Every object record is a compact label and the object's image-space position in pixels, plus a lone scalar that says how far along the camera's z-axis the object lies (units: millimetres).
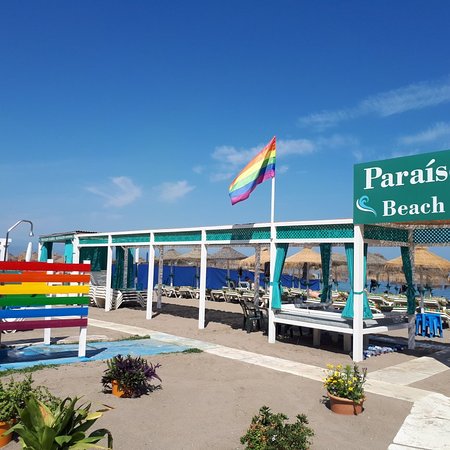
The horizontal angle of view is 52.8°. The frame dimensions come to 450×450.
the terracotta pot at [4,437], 4672
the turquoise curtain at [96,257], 22933
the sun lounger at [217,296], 24509
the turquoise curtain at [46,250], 24656
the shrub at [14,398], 4820
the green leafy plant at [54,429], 3512
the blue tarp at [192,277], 32906
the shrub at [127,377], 6430
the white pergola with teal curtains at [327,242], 10289
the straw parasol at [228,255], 28359
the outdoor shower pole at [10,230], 12203
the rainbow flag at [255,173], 13070
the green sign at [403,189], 9258
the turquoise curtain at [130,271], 22812
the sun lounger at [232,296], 23369
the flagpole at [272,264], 12109
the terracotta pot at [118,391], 6434
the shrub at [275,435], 4398
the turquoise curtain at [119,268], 22484
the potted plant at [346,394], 6027
